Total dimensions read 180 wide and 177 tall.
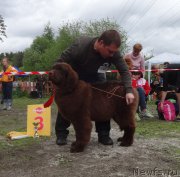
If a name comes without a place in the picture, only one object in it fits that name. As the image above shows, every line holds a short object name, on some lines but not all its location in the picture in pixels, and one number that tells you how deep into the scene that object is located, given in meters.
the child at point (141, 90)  8.28
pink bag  8.12
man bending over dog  4.38
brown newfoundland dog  4.28
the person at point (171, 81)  8.37
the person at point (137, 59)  8.33
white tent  16.64
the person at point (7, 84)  11.27
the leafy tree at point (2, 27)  23.83
